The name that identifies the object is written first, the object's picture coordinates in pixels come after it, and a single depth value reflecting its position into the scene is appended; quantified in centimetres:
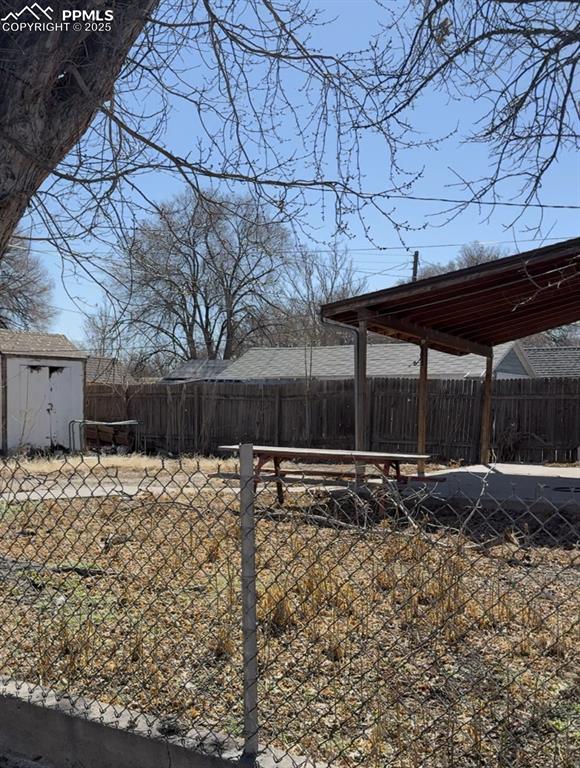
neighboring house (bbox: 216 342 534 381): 2369
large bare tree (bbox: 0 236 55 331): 794
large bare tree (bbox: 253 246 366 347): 3002
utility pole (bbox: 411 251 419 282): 2560
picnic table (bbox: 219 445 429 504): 954
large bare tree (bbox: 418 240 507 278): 2555
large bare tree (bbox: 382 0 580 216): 542
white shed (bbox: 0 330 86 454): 2030
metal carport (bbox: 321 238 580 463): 1020
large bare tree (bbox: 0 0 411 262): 472
